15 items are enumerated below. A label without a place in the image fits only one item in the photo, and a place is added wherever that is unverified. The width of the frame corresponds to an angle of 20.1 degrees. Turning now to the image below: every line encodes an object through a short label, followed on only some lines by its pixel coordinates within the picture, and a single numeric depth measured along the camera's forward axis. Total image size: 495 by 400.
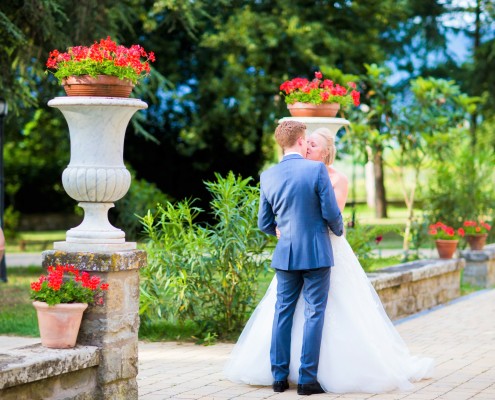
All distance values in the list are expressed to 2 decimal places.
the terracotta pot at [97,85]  8.35
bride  9.61
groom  9.38
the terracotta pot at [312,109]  12.33
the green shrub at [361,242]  15.71
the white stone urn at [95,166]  8.30
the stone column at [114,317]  8.19
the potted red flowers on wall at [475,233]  20.90
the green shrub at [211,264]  12.76
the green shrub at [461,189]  21.96
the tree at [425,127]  21.97
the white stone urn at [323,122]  12.30
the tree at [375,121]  22.13
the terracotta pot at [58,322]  7.88
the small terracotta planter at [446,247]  18.72
